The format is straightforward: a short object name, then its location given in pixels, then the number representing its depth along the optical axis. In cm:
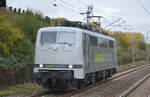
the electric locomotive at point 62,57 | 1653
